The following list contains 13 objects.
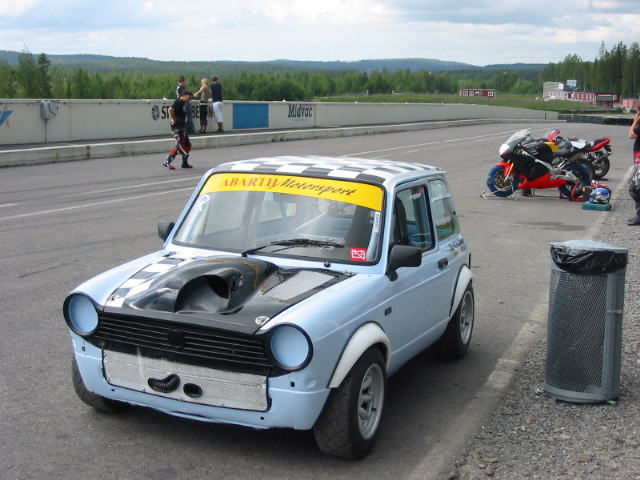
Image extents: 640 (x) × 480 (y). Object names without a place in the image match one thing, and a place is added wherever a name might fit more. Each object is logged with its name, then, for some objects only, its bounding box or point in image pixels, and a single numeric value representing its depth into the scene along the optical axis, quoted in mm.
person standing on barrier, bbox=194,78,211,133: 29078
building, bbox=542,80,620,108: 136588
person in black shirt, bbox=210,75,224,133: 28969
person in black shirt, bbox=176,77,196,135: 25688
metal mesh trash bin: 5160
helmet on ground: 15594
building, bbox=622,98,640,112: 133675
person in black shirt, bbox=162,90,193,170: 19484
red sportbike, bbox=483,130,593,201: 16719
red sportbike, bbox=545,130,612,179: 17328
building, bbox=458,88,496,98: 129100
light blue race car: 4074
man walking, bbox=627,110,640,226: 12641
